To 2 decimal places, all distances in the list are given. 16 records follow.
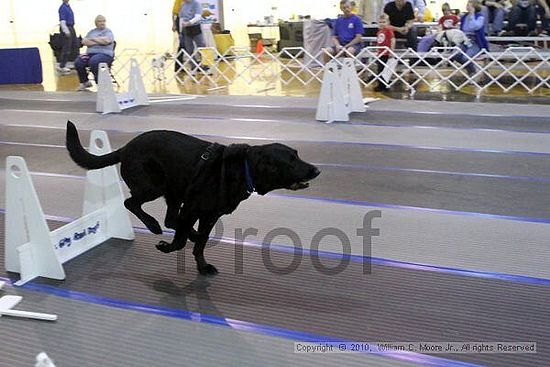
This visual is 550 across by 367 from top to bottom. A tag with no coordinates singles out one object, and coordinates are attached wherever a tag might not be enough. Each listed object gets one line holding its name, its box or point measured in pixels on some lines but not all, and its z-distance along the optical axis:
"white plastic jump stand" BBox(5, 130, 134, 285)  3.07
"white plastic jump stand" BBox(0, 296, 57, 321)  2.67
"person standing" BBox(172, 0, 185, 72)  12.69
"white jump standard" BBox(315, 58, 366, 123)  7.30
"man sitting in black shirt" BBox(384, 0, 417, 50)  10.72
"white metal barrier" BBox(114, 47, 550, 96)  9.51
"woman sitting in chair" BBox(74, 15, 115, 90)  10.24
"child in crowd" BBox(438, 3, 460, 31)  10.71
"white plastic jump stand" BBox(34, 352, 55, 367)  1.50
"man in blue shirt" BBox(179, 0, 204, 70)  11.98
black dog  2.74
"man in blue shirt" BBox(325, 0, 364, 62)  10.33
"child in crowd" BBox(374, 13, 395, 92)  10.01
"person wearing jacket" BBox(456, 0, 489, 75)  10.11
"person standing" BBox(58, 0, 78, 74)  13.73
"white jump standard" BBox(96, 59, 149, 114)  8.39
